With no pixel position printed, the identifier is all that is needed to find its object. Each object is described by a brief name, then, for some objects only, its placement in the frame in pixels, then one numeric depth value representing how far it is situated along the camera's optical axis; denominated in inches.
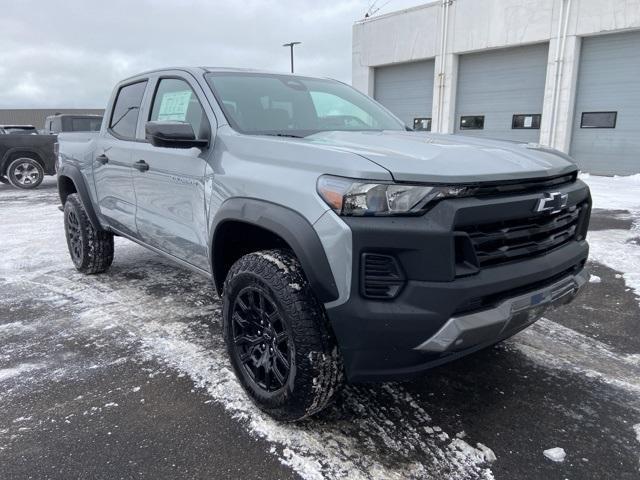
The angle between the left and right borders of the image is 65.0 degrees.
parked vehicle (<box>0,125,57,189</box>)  478.3
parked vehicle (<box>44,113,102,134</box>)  496.4
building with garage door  509.0
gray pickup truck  78.1
